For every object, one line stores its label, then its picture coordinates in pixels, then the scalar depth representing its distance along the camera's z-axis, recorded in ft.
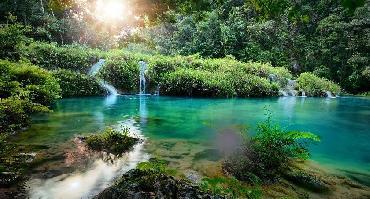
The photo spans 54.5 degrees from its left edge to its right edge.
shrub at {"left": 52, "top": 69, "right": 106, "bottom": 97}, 76.43
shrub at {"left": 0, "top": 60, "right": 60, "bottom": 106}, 41.11
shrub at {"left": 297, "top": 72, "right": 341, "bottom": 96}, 98.43
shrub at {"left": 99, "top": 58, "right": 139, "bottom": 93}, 85.92
